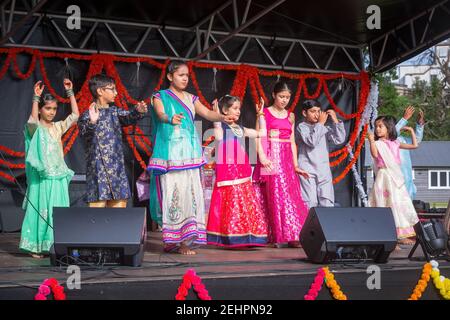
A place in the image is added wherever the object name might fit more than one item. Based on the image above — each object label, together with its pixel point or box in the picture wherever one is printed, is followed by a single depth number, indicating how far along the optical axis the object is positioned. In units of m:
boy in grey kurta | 6.05
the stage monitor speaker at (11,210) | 7.51
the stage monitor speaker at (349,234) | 4.16
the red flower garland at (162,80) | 7.63
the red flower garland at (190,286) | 3.35
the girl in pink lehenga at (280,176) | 5.68
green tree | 29.19
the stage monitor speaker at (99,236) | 3.87
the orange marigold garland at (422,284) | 3.74
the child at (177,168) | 4.82
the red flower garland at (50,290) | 3.12
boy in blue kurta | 4.71
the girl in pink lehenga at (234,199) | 5.46
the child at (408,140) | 6.48
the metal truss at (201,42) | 7.69
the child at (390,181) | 5.96
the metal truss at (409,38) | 7.73
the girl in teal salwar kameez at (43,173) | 4.93
